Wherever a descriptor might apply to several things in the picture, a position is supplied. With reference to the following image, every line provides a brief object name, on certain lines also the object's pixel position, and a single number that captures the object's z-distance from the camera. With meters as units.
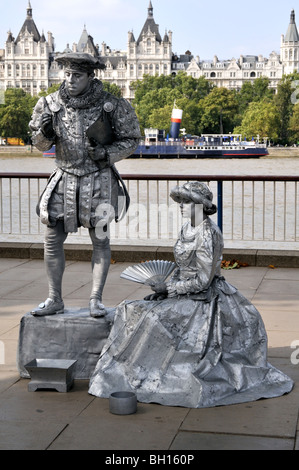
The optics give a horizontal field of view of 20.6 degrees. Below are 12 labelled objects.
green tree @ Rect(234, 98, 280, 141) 110.81
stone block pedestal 5.31
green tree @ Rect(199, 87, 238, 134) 128.75
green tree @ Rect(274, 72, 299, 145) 115.62
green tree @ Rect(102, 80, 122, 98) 137.29
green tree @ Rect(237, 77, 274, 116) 141.62
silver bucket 4.50
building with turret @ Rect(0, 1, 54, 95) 175.38
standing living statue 5.34
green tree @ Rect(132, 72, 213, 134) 125.31
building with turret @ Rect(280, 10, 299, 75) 178.00
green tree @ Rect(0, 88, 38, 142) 116.94
